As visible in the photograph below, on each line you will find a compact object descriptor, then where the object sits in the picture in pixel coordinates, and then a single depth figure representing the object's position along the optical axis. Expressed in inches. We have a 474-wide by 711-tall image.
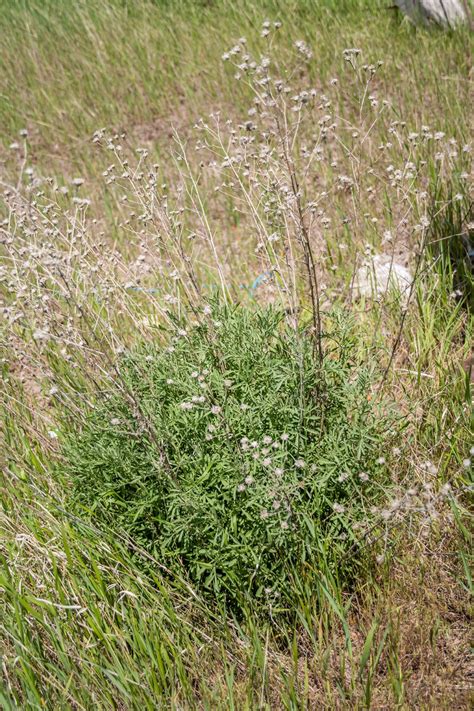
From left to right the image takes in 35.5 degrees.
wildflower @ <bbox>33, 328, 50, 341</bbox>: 94.6
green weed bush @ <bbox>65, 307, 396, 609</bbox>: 104.5
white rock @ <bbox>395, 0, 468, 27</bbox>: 276.7
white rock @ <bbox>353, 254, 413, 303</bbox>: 161.1
